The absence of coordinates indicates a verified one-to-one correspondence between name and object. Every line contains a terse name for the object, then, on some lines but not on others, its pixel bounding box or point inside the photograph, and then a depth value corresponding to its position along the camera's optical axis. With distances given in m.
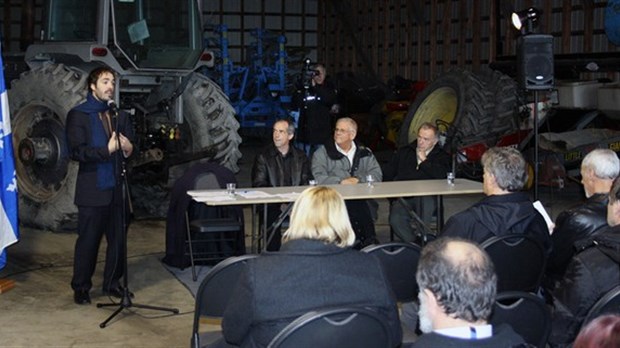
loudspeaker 7.40
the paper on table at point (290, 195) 5.73
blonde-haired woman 3.01
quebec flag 6.02
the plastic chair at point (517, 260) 4.14
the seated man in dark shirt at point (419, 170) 6.86
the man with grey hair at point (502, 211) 4.40
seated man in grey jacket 6.73
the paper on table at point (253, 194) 5.76
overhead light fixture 7.76
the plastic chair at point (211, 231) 6.48
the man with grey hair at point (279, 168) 6.82
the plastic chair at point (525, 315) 3.11
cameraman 10.43
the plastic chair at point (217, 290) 3.66
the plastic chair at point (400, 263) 4.00
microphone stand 5.41
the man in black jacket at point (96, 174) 5.65
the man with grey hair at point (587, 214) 4.18
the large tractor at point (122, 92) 8.02
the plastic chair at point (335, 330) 2.79
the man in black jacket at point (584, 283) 3.39
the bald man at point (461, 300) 2.36
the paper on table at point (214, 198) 5.58
